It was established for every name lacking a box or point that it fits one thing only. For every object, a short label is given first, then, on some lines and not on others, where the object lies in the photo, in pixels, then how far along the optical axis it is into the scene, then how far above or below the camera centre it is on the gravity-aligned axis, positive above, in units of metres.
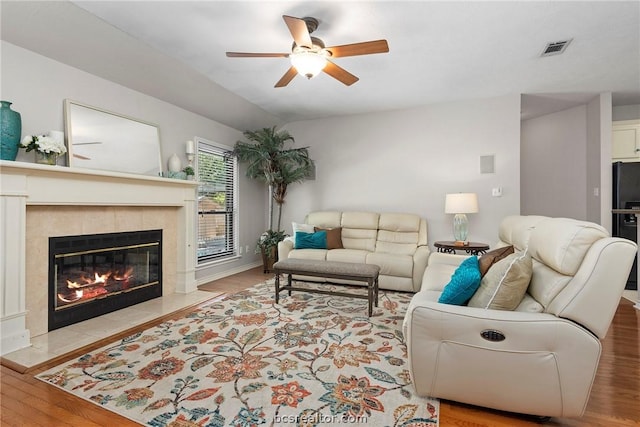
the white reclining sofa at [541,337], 1.34 -0.60
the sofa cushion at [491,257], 1.99 -0.31
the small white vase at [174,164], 3.66 +0.59
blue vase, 2.23 +0.62
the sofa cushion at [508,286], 1.60 -0.40
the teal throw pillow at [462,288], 1.72 -0.44
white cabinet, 4.28 +1.02
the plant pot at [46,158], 2.46 +0.45
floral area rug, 1.56 -1.04
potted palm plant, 4.85 +0.81
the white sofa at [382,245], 3.78 -0.49
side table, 3.66 -0.43
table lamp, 3.86 +0.05
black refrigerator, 3.96 +0.20
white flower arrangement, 2.37 +0.55
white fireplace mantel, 2.16 +0.13
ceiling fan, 2.15 +1.23
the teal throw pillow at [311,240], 4.34 -0.41
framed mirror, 2.78 +0.74
